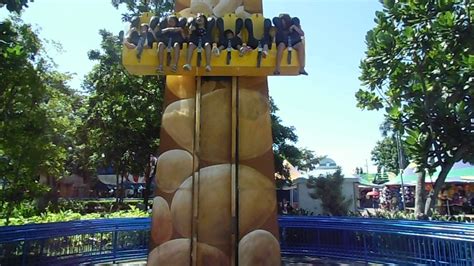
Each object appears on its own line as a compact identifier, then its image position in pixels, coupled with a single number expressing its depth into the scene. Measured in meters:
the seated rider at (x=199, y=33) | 6.99
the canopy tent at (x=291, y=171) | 20.10
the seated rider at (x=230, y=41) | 7.05
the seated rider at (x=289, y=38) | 6.97
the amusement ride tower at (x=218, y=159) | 6.87
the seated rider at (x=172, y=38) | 6.88
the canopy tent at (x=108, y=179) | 43.56
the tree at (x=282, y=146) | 19.67
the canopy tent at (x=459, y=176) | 24.27
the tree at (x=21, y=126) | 10.27
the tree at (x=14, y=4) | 9.62
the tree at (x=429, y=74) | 13.39
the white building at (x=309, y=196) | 17.78
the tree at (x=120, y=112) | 17.88
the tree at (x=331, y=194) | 16.75
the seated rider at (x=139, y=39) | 6.96
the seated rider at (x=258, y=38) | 7.09
